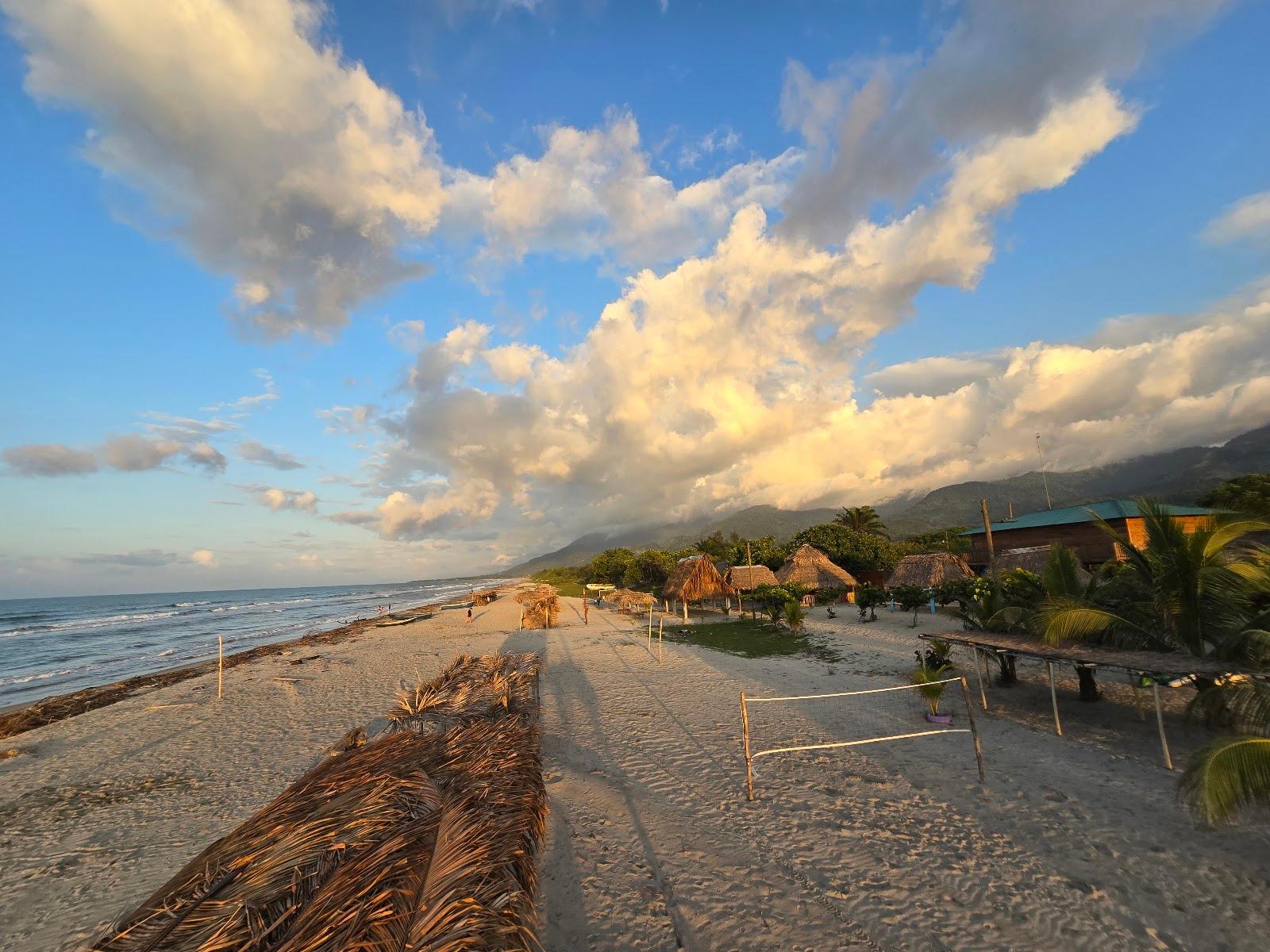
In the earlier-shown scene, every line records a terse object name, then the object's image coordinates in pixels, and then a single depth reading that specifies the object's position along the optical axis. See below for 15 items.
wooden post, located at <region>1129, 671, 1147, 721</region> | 7.41
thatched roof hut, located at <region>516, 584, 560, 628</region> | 26.34
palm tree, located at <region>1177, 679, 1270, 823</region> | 3.83
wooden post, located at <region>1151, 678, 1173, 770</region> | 6.39
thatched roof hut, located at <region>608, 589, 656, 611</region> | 27.47
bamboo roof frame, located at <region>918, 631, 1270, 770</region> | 6.21
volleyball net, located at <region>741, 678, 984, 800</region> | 8.59
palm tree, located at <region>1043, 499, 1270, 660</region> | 6.55
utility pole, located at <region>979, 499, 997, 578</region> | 23.94
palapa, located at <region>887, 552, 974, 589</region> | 22.14
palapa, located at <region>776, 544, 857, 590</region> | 27.52
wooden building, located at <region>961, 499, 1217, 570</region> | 23.88
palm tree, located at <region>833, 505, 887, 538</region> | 42.94
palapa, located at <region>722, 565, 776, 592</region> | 28.41
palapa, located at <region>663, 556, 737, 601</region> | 24.22
